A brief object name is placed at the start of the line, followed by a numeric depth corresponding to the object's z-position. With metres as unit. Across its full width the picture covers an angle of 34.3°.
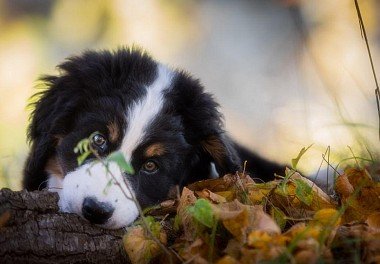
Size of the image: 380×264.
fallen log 2.38
